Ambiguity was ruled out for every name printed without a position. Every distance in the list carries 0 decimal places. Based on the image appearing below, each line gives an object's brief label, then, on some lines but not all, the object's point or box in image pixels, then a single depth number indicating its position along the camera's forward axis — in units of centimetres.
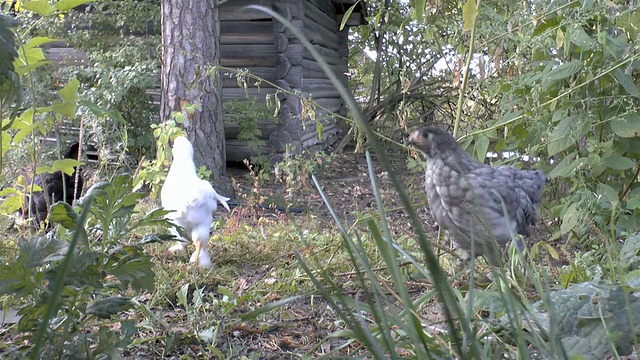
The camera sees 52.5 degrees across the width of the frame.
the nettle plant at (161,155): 442
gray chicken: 264
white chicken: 292
